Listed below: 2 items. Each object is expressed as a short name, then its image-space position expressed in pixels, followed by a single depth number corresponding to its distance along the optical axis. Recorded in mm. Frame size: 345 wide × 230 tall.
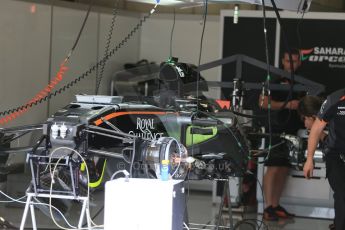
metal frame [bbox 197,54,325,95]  10914
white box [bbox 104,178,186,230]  6258
